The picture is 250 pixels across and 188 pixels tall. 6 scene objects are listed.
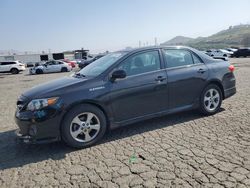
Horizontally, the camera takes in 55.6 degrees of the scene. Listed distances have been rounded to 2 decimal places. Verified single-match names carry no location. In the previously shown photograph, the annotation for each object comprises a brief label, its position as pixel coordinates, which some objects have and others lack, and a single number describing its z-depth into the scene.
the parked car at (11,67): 28.97
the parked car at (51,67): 26.06
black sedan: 3.87
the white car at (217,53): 37.16
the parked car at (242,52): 36.28
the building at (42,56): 58.25
